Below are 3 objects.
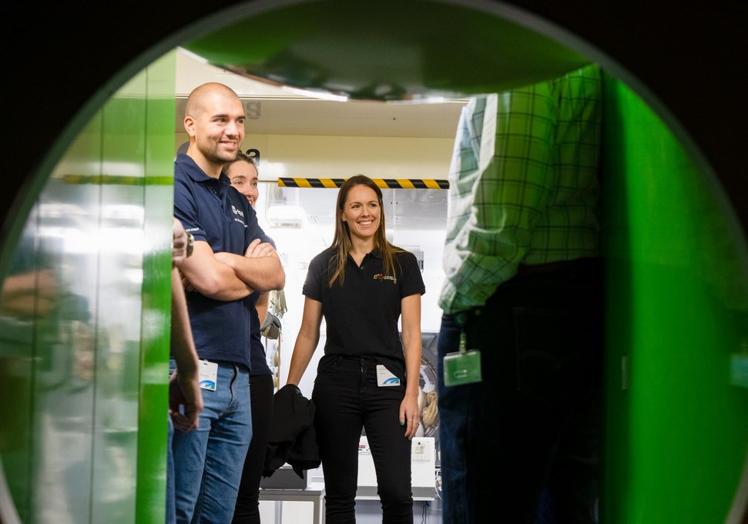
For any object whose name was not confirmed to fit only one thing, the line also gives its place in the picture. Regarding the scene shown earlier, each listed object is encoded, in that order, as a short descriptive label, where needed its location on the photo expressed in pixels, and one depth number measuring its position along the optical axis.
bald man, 2.16
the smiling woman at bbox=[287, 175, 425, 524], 2.80
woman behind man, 2.67
